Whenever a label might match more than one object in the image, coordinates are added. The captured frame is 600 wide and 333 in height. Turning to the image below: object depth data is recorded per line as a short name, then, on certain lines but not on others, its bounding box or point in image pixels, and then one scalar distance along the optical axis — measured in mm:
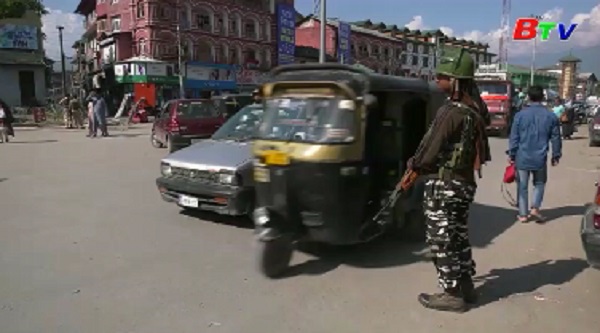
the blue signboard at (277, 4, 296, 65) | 49938
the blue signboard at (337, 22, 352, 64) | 40531
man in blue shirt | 6828
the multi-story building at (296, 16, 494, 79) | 61688
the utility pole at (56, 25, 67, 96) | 36625
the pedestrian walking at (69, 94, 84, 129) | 26791
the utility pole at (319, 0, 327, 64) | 16406
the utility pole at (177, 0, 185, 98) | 40841
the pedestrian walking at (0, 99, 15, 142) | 17877
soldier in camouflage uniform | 3996
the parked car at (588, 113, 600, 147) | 17500
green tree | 25547
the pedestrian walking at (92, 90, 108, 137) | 20625
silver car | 6406
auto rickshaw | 4863
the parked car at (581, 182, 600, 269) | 4215
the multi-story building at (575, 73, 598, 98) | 86388
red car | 14695
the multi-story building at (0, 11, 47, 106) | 36031
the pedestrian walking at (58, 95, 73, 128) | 26947
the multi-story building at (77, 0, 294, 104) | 41031
